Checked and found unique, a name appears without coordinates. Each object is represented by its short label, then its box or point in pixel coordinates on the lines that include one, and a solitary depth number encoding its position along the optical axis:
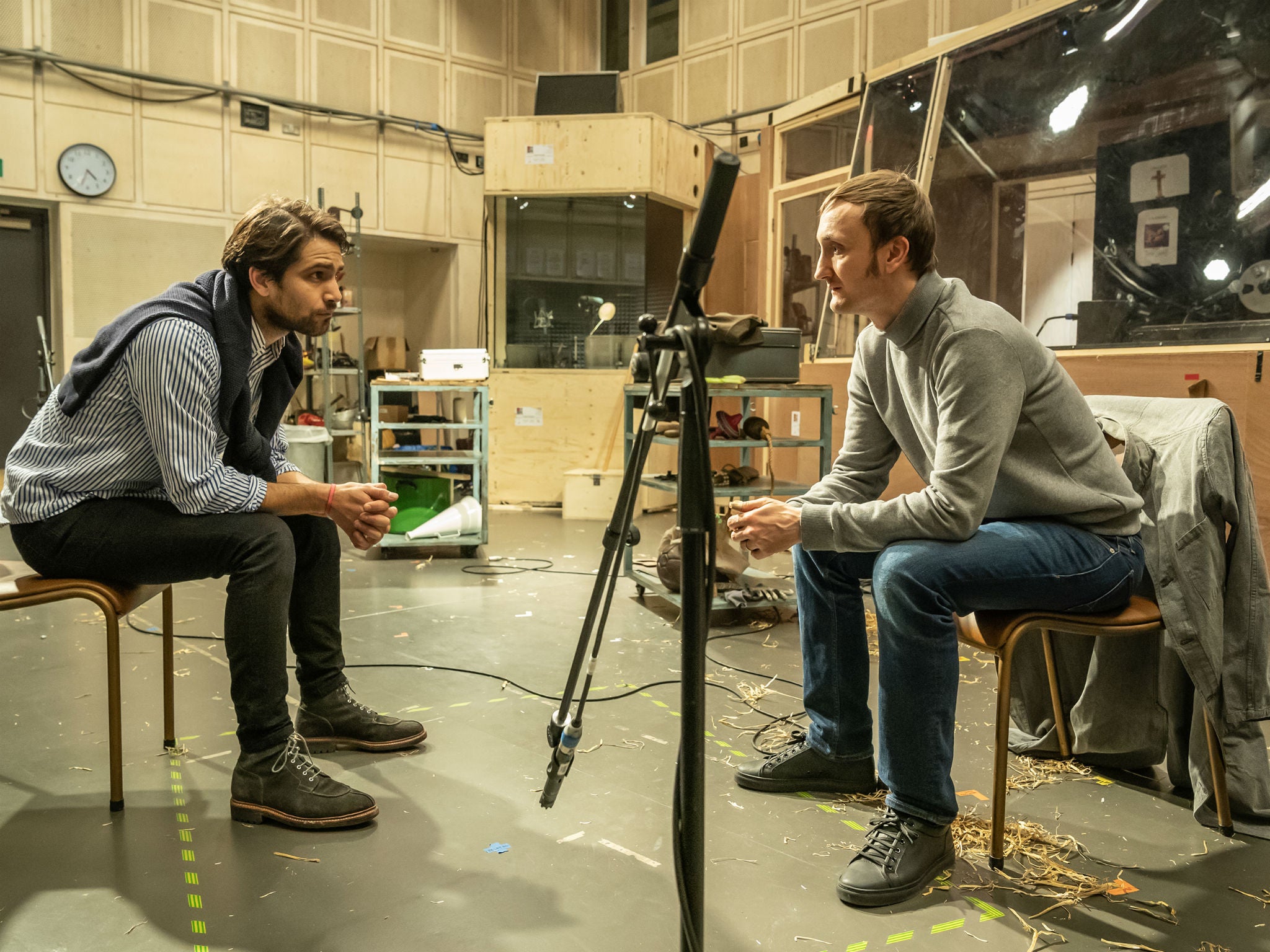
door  7.23
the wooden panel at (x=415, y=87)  8.45
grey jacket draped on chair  1.80
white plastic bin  5.53
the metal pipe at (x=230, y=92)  6.87
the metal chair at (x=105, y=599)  1.76
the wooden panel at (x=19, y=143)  6.86
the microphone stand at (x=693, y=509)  1.01
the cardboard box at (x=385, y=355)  8.78
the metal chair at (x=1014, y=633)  1.69
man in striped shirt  1.80
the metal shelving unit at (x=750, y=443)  3.45
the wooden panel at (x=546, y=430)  6.66
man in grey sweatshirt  1.65
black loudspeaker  6.91
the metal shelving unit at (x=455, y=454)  4.56
